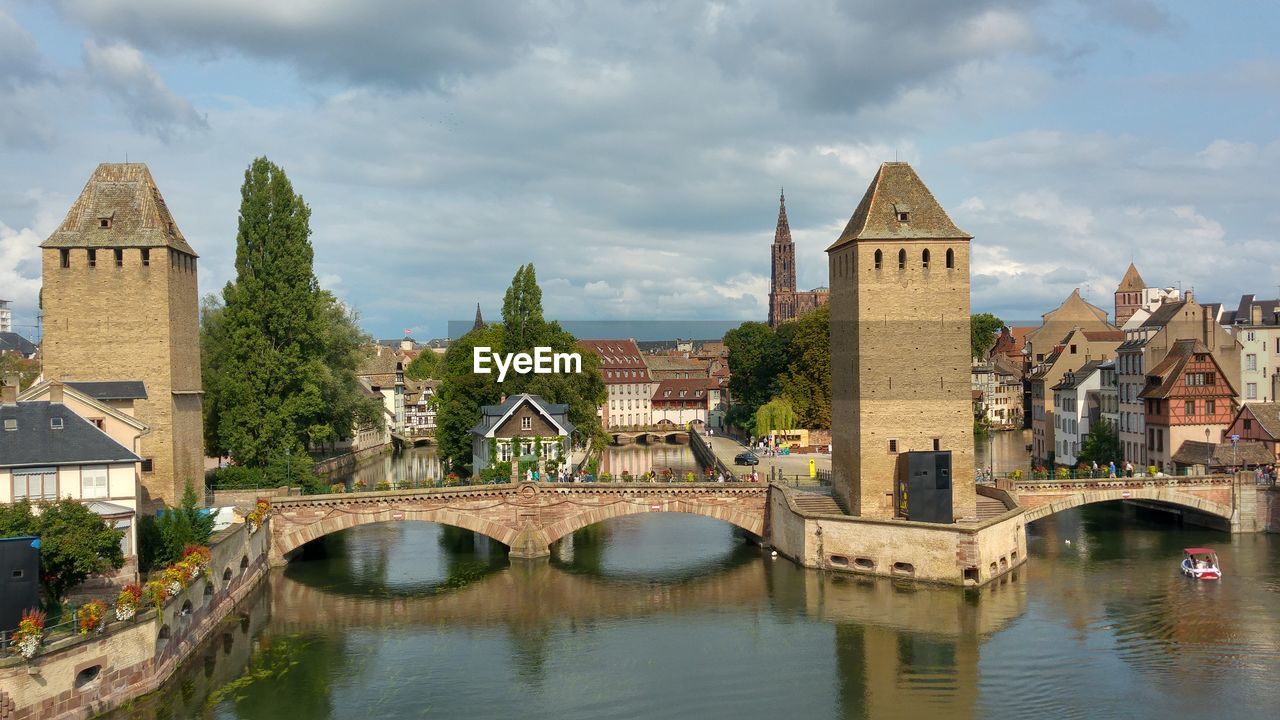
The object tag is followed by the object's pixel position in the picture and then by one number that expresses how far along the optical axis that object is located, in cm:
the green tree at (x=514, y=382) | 7219
